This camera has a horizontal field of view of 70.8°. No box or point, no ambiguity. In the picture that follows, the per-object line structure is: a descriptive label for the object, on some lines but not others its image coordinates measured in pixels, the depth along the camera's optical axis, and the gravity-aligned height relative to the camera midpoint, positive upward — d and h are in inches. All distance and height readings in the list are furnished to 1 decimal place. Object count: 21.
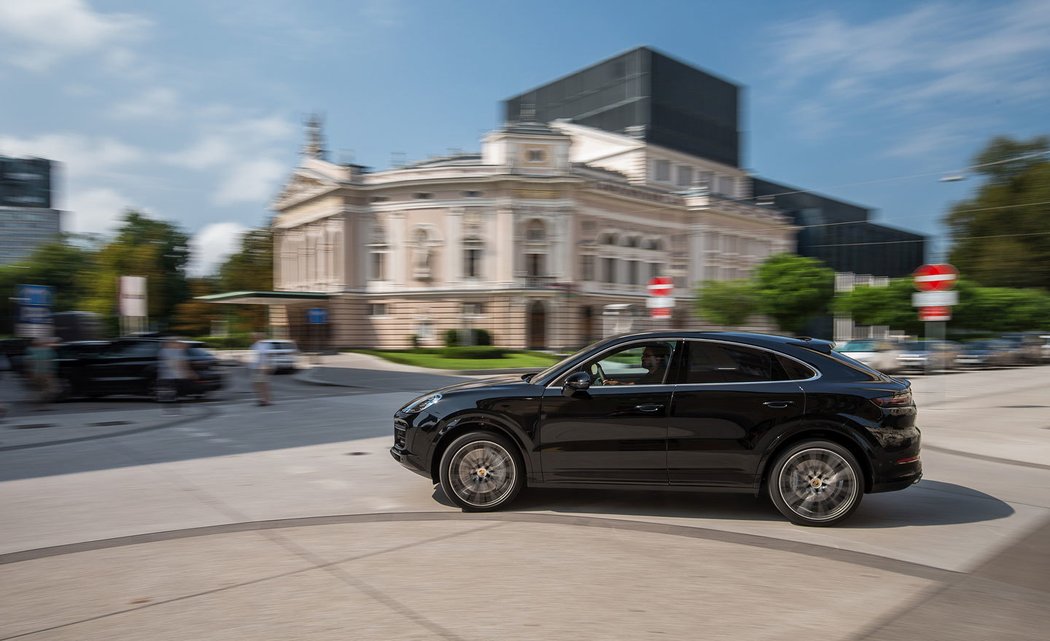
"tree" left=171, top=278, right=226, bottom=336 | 2476.6 -32.9
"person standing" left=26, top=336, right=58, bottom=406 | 661.3 -55.1
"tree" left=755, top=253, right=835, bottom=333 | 1919.3 +44.1
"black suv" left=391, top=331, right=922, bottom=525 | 240.2 -40.4
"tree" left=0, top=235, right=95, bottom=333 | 3100.4 +144.6
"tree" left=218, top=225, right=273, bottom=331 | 2950.3 +174.0
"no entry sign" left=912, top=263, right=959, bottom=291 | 618.1 +24.0
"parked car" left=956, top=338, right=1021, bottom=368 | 1327.5 -91.0
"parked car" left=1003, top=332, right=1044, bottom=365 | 1449.3 -80.9
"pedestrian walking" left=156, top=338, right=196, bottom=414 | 606.2 -53.6
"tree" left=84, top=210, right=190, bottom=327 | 2442.2 +153.1
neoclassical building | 2016.5 +164.1
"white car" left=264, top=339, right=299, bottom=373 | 1147.3 -76.7
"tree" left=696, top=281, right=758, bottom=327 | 2023.9 +11.1
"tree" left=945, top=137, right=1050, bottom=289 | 2369.6 +281.2
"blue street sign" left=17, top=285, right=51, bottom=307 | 919.7 +15.2
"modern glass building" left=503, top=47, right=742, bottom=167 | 2496.3 +747.5
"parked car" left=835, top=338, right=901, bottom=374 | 1125.1 -72.9
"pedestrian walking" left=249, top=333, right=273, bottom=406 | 657.0 -56.8
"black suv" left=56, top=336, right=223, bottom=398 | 680.4 -56.7
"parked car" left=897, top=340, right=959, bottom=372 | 1153.4 -78.9
